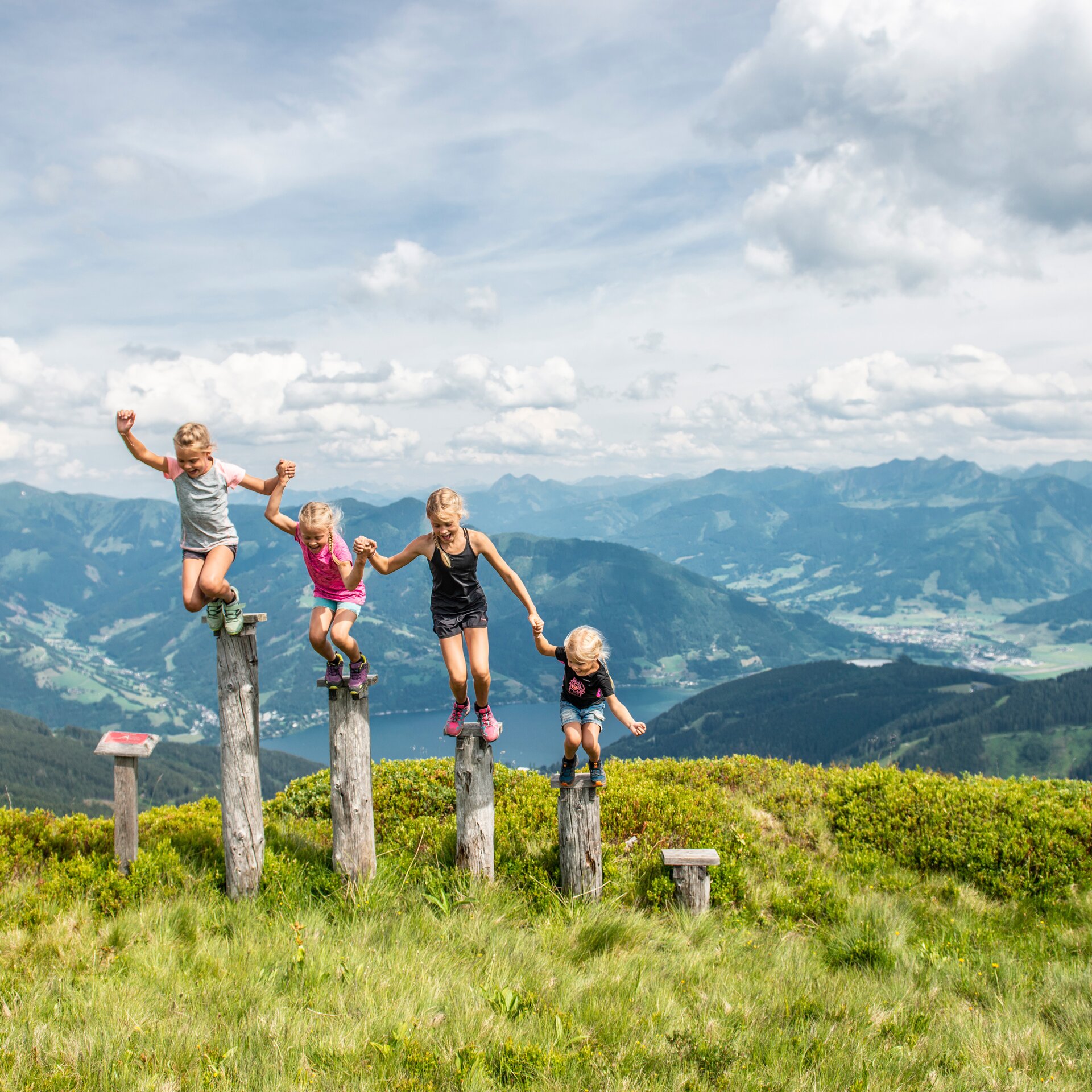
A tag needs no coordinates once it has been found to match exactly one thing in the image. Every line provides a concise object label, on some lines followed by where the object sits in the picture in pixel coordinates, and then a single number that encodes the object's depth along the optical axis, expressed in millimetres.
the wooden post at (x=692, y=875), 9672
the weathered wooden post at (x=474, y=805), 9523
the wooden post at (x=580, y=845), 9539
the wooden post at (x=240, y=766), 9164
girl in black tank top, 9250
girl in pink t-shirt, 9281
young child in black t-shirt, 9523
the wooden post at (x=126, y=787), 9219
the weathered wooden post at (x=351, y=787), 9305
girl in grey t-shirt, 8898
